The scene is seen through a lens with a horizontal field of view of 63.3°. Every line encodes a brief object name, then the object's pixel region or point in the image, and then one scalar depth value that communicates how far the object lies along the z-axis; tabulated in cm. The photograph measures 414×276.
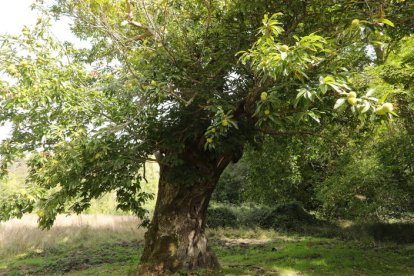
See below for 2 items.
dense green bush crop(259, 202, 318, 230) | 1923
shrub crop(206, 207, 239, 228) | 2008
